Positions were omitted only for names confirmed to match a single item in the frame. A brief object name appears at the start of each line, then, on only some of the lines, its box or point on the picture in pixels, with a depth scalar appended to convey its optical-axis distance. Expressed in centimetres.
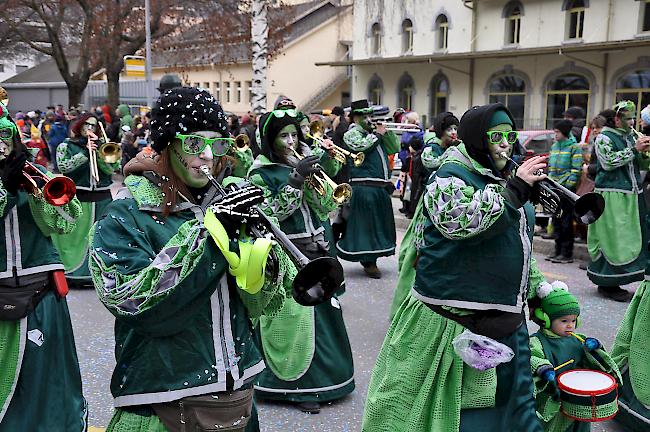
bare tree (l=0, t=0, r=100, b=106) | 2527
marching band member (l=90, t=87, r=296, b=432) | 219
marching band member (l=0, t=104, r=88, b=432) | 348
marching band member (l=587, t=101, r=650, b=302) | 707
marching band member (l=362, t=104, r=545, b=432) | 307
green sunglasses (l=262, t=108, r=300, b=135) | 482
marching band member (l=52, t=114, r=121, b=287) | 770
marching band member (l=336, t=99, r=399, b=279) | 810
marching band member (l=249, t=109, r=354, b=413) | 464
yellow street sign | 1786
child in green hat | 349
